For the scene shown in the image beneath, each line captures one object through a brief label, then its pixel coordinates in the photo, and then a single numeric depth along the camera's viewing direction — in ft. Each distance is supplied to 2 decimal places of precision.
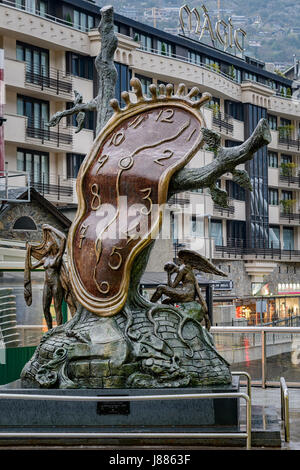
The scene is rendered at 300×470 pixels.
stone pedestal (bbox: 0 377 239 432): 34.09
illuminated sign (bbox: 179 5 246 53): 162.20
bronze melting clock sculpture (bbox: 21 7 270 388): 35.88
